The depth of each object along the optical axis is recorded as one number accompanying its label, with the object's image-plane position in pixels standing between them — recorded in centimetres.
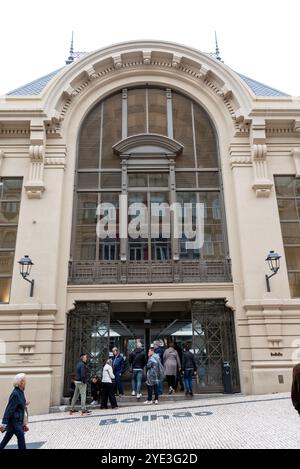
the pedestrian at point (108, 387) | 1028
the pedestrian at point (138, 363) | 1181
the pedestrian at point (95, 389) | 1140
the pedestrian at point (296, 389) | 521
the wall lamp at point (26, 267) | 1154
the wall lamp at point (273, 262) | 1201
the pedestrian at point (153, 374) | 1079
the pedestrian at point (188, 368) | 1153
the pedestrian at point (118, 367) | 1159
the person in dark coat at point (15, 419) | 564
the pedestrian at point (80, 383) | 1025
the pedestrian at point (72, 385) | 1124
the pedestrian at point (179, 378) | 1241
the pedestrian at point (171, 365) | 1174
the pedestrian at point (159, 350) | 1174
